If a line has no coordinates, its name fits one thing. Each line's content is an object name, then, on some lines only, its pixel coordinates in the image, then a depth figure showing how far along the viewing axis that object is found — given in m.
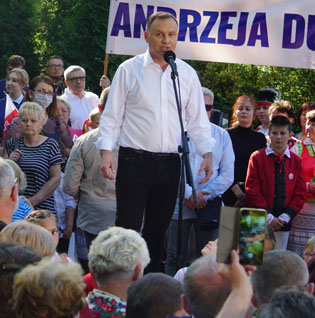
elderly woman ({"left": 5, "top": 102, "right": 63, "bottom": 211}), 10.92
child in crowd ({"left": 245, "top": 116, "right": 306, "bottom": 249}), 11.21
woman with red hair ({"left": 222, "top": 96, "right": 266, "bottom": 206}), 12.21
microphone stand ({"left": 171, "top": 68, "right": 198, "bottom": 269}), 7.43
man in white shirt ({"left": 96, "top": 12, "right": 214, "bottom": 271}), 8.01
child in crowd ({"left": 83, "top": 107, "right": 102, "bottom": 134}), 12.40
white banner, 13.13
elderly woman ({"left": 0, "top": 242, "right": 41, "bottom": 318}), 4.71
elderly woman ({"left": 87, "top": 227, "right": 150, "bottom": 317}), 6.15
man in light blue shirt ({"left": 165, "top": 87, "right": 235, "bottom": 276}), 10.95
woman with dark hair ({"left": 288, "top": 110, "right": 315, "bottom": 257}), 11.51
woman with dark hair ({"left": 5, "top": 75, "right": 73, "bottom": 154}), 12.79
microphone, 7.62
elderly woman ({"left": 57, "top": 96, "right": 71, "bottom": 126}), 13.72
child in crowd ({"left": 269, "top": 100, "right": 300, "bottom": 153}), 12.70
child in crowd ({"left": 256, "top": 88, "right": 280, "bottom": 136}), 13.66
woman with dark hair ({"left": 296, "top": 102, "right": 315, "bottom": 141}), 12.94
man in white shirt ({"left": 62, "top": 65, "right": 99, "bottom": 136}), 15.46
